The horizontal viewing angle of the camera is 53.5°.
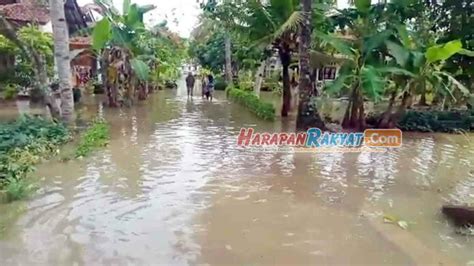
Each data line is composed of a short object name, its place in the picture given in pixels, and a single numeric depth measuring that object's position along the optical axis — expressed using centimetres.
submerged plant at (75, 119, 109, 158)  1074
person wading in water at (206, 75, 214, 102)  2827
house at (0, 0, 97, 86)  2164
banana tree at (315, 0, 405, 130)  1338
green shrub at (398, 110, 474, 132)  1608
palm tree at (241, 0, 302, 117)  1565
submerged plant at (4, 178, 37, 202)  717
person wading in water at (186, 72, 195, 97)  2923
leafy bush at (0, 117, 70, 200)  757
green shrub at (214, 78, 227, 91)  3972
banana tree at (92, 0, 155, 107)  1862
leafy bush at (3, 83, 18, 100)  2111
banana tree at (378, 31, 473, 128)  1321
